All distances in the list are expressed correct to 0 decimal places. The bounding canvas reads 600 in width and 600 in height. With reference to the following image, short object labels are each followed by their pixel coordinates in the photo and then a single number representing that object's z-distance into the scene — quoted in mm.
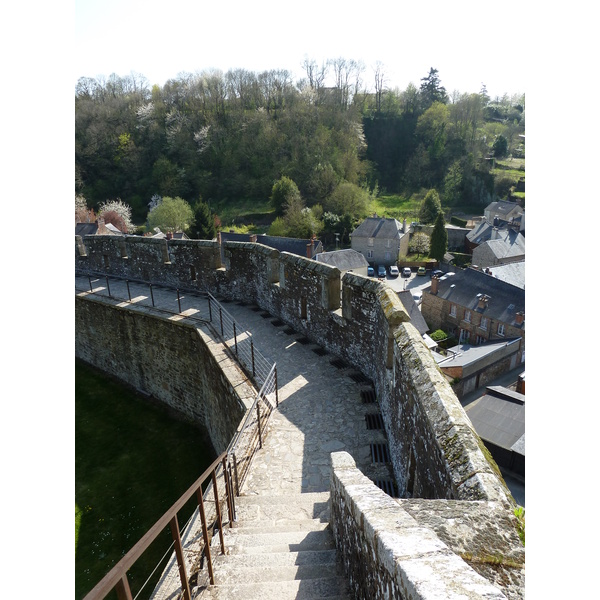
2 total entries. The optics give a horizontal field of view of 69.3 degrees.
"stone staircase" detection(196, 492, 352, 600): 3002
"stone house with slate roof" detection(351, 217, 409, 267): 38750
